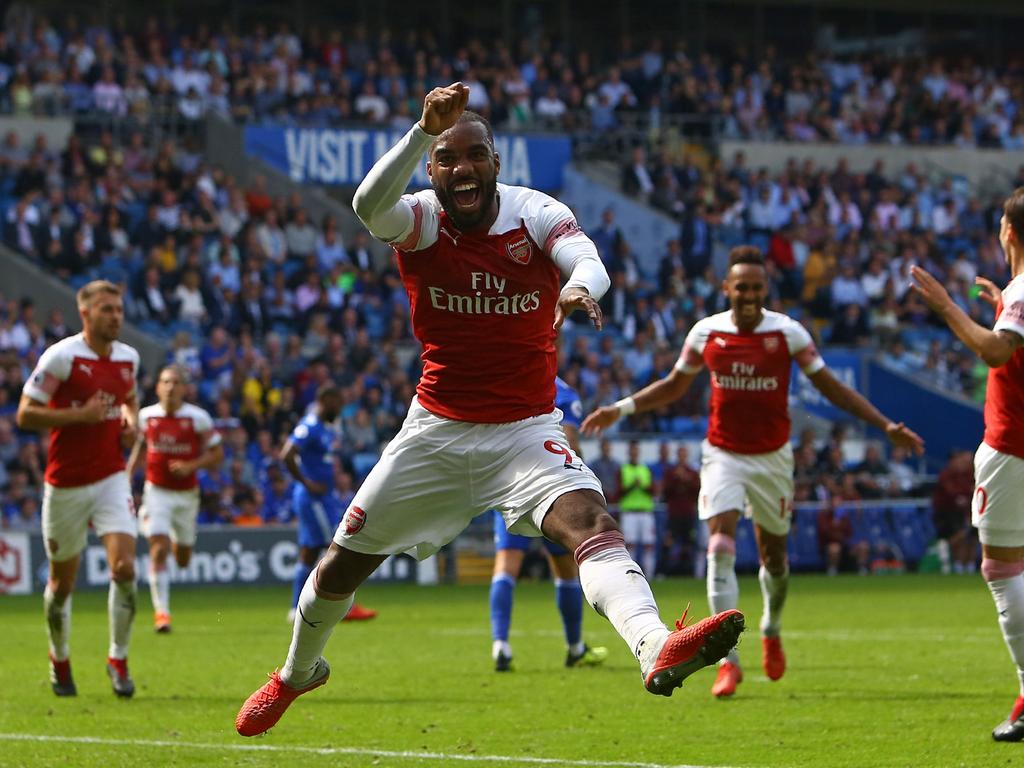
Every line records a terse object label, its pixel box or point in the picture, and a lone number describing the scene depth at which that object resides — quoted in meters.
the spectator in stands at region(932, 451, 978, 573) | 27.22
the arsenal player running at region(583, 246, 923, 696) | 11.65
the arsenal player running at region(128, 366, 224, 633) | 18.25
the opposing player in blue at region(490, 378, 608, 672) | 13.10
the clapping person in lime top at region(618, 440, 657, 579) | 25.56
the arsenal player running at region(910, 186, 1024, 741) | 8.84
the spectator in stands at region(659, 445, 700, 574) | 26.02
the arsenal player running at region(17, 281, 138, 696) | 11.44
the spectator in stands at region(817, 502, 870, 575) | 27.02
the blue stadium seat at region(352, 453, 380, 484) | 25.69
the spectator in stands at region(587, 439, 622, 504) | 26.02
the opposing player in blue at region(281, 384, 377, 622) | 17.98
